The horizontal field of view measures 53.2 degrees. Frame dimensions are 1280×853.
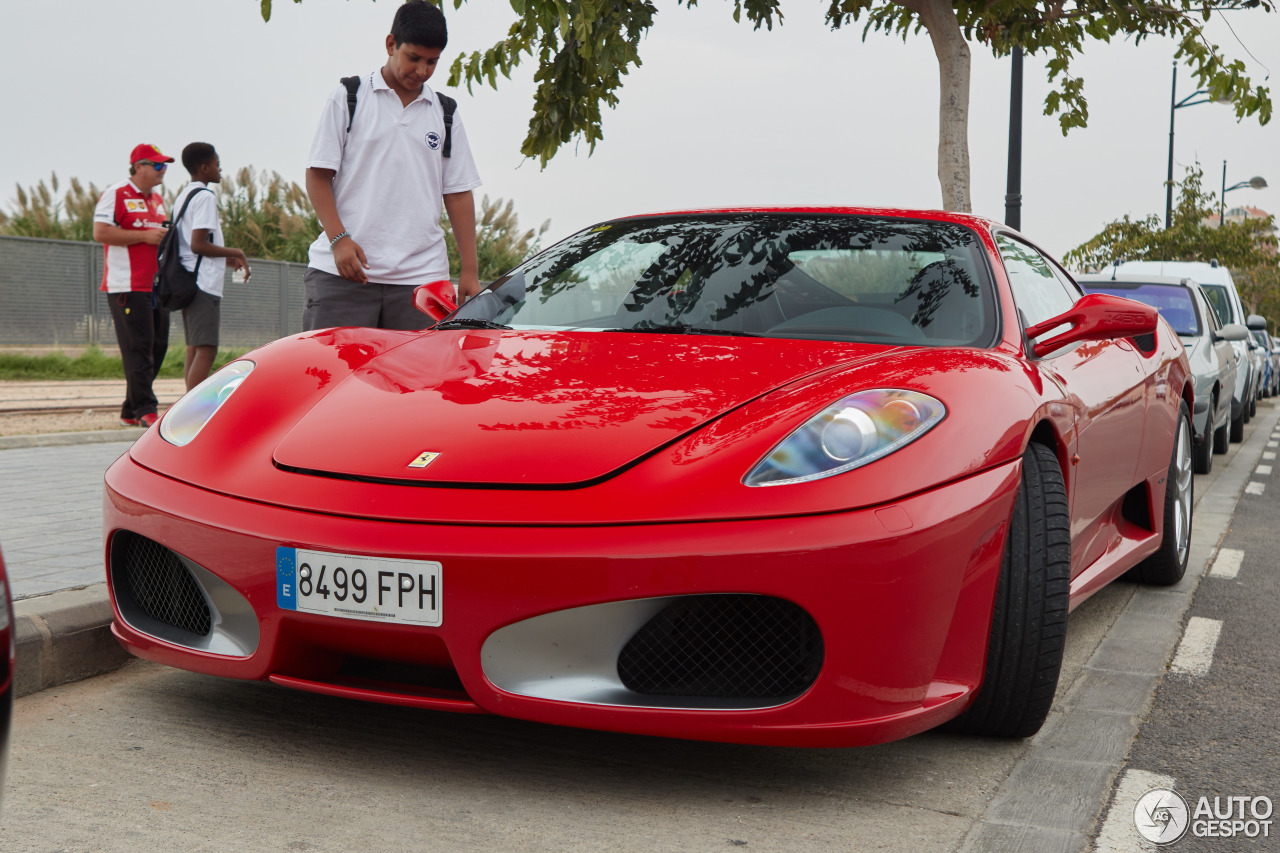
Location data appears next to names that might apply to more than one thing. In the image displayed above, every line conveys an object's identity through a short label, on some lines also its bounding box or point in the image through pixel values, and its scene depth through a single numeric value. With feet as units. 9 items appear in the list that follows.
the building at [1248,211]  336.29
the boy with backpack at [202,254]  24.18
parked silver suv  44.29
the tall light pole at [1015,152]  38.17
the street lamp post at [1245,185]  113.91
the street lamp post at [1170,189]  99.42
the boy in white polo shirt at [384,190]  14.46
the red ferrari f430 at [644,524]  7.44
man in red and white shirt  26.18
